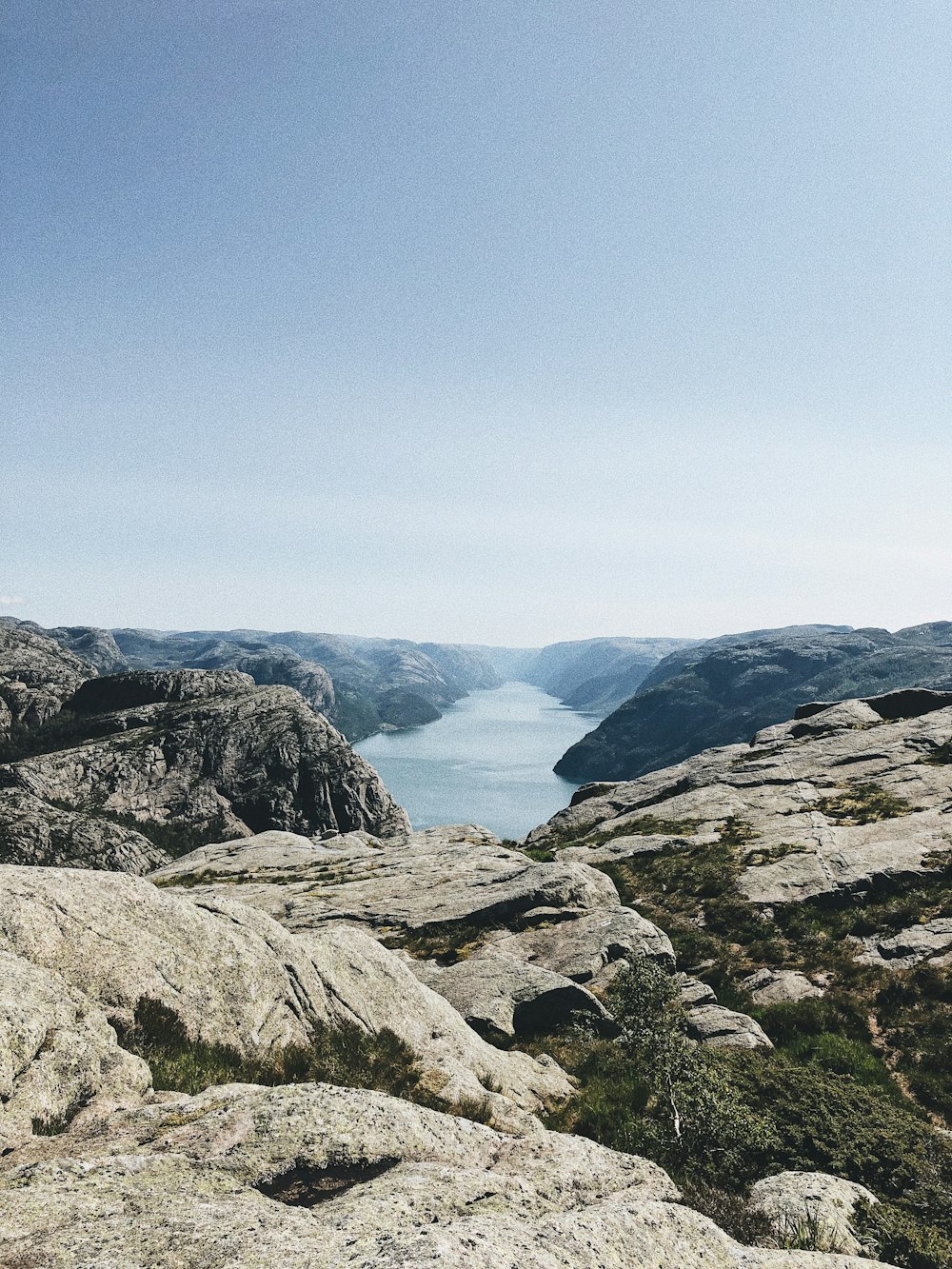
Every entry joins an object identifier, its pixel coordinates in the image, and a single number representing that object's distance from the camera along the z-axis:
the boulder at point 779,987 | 24.86
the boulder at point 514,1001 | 19.73
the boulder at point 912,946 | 26.36
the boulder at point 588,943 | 25.95
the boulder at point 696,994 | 23.81
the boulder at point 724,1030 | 20.28
